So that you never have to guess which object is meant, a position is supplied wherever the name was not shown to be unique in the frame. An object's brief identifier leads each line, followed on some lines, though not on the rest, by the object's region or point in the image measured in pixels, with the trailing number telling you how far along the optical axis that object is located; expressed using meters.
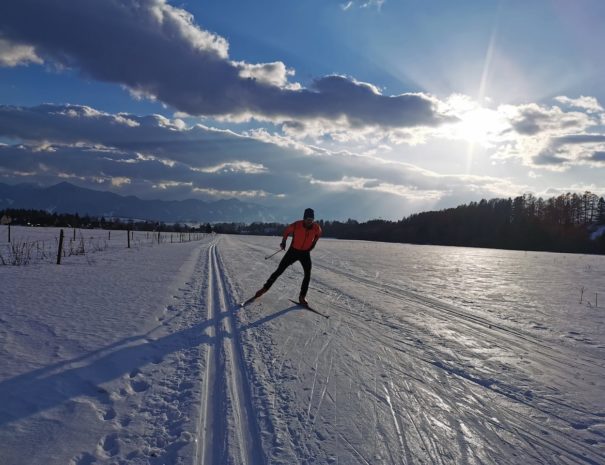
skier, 8.61
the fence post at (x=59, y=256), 14.80
